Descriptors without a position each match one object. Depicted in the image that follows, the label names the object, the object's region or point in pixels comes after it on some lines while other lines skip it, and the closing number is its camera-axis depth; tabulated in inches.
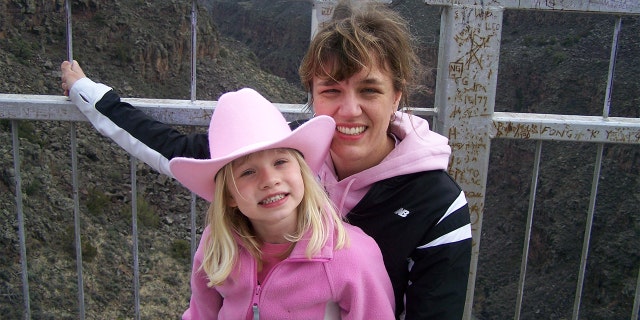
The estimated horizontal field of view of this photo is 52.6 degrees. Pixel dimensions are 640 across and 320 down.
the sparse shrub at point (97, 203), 911.0
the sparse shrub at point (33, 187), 779.5
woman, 75.4
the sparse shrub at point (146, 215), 944.9
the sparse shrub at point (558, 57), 1325.0
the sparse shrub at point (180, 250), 908.6
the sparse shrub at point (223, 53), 1563.9
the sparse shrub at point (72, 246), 735.1
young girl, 72.8
